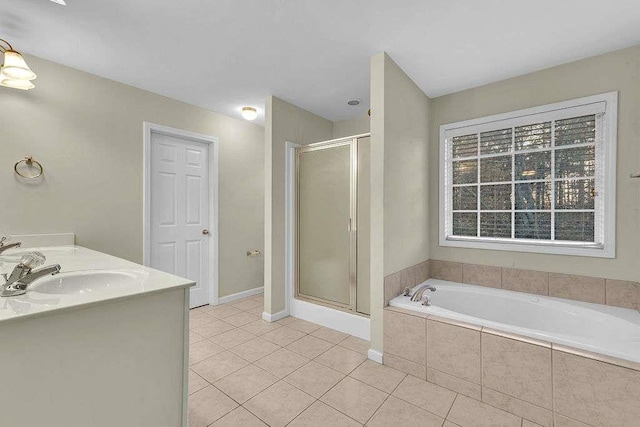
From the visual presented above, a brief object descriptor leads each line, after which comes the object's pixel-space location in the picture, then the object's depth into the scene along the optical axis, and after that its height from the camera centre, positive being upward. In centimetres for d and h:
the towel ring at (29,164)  214 +37
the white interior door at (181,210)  304 +2
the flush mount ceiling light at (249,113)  328 +117
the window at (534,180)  216 +29
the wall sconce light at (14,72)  174 +88
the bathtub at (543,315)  155 -73
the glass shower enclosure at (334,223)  267 -11
